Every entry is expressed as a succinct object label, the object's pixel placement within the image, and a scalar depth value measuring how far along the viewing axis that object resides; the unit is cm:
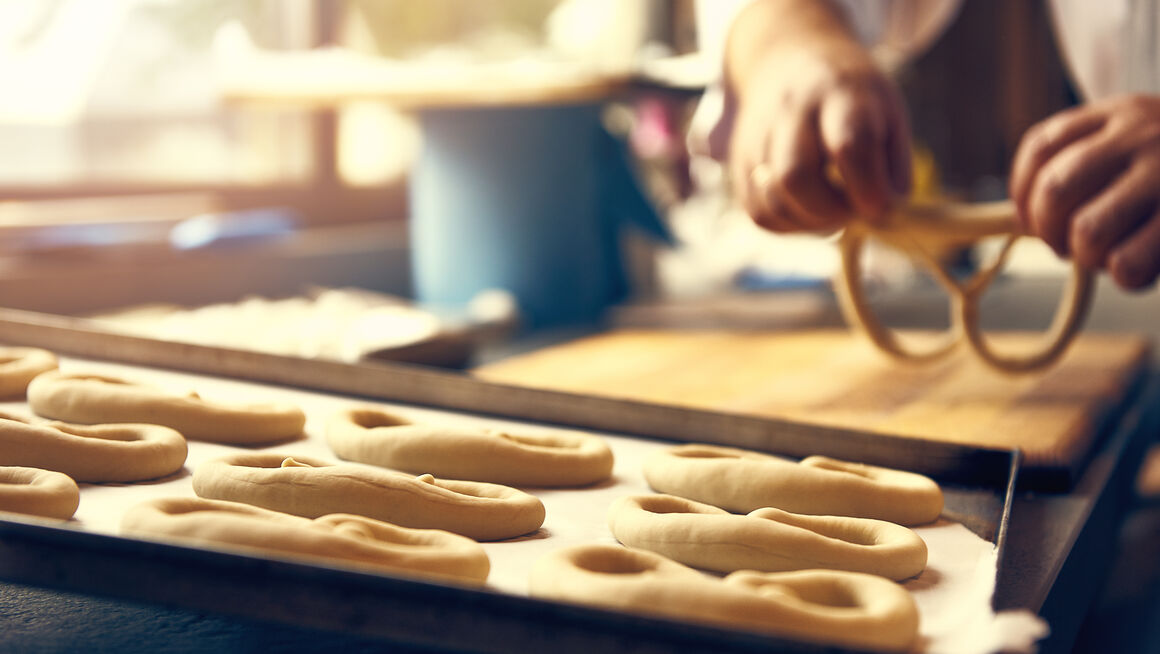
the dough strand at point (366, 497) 79
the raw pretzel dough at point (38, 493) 72
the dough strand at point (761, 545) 74
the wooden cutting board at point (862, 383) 126
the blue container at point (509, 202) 209
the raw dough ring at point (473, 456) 94
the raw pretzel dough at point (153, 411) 99
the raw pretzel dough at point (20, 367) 104
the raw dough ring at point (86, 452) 85
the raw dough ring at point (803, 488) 88
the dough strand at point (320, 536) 66
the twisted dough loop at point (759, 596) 60
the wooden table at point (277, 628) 69
